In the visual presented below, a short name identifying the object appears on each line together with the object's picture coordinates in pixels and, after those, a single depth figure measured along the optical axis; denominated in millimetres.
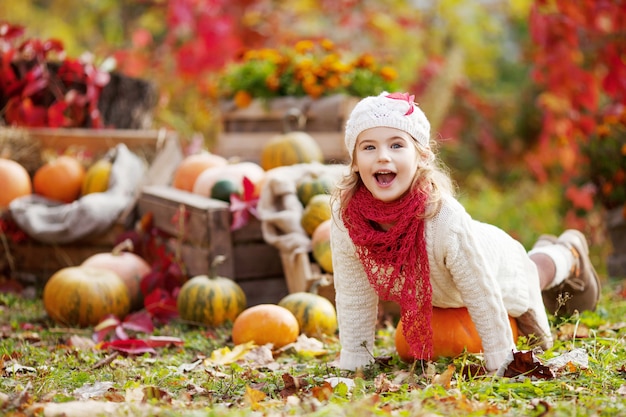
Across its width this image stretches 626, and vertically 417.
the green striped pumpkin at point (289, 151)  5070
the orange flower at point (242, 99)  6199
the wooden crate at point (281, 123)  5773
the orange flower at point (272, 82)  6066
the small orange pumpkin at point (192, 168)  5172
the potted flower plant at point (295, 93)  5828
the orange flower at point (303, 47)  6302
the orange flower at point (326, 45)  6316
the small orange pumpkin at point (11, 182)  5160
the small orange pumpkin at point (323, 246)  4082
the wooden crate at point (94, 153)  5180
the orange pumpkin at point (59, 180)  5316
